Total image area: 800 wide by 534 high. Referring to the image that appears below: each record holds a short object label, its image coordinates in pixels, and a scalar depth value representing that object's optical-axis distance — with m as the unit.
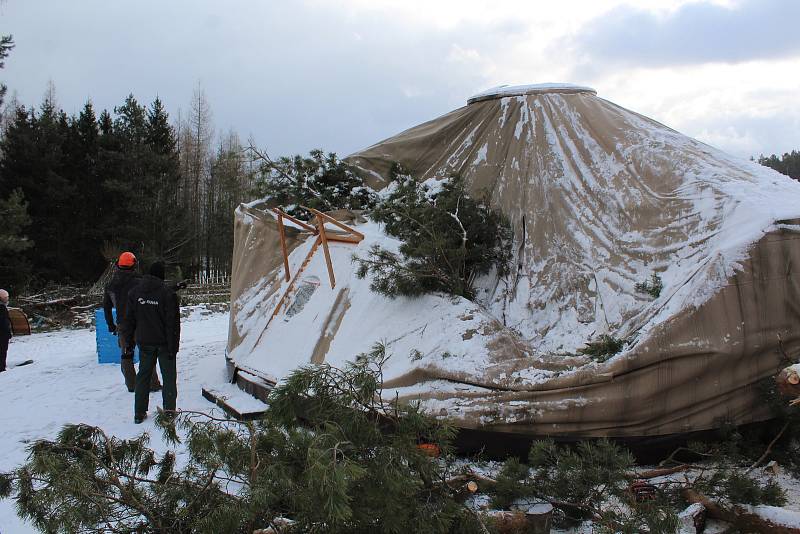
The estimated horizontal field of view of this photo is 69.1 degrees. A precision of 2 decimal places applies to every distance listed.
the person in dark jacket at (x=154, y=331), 5.25
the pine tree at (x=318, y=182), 6.79
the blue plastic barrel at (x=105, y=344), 7.95
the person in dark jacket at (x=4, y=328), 7.56
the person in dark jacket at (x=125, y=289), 6.18
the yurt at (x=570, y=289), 3.72
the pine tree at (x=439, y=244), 4.67
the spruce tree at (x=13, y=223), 11.63
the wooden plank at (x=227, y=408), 5.04
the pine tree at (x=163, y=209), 21.48
